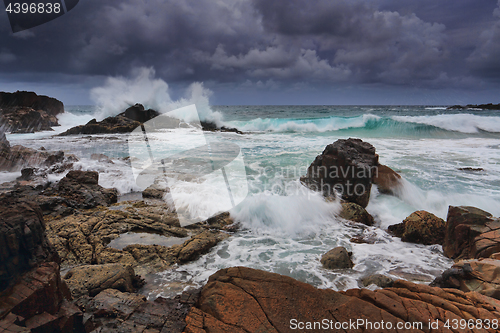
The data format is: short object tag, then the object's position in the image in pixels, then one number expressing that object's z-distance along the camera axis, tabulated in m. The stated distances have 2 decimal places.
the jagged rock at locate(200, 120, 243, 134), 23.71
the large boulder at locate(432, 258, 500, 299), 2.62
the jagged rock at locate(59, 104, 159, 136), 19.84
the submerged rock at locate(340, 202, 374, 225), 5.81
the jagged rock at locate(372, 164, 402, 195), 7.17
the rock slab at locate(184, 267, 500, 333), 2.12
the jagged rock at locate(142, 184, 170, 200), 6.79
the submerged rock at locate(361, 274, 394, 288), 3.26
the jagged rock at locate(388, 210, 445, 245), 4.82
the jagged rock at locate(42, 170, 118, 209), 6.00
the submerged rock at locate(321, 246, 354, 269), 3.93
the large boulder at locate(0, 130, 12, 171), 8.48
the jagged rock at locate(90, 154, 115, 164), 10.13
